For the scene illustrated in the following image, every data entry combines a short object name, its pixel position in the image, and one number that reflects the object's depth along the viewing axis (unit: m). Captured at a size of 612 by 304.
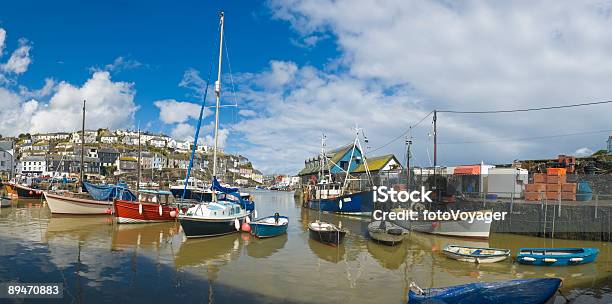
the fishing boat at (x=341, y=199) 44.16
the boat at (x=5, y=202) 48.00
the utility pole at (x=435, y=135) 31.22
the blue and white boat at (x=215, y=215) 27.16
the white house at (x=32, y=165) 127.19
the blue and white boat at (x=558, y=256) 20.50
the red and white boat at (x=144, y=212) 34.19
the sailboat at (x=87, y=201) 39.50
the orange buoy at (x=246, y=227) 29.95
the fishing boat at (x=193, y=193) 45.37
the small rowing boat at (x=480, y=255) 21.30
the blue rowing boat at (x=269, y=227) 28.95
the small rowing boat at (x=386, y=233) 26.91
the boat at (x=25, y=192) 63.75
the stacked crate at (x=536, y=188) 31.56
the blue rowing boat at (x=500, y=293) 11.16
